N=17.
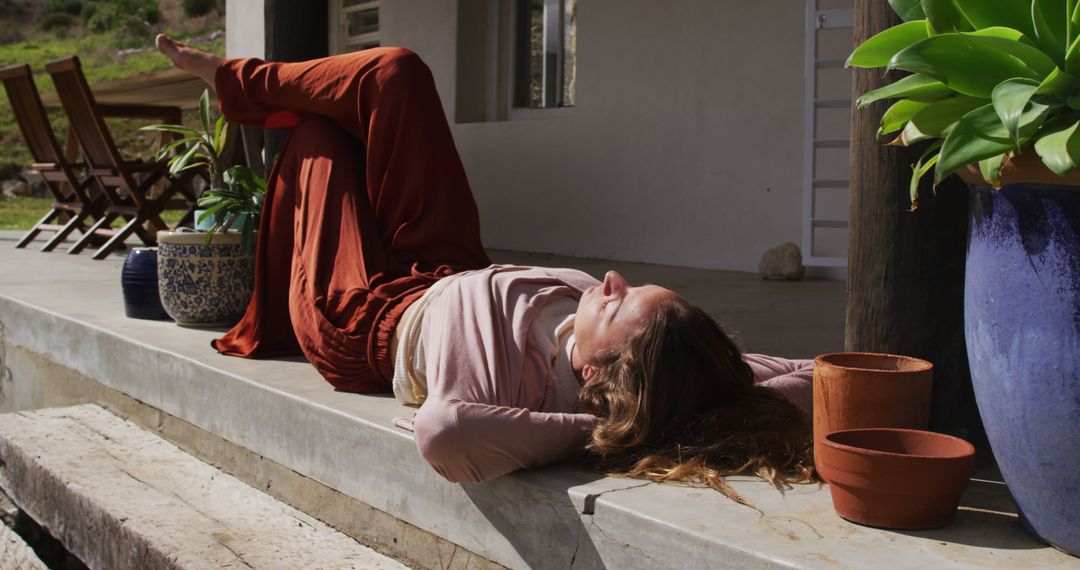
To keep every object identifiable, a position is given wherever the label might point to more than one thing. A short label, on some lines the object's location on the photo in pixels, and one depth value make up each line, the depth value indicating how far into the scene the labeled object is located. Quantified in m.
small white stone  5.31
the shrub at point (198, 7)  35.78
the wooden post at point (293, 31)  3.82
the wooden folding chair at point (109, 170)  6.43
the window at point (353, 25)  8.34
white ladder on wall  4.96
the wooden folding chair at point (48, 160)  7.20
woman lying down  2.03
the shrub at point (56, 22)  37.34
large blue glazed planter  1.44
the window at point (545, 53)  6.90
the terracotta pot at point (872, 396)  1.79
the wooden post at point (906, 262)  1.97
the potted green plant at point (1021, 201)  1.42
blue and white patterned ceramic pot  3.58
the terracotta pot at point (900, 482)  1.61
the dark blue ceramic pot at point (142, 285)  3.88
